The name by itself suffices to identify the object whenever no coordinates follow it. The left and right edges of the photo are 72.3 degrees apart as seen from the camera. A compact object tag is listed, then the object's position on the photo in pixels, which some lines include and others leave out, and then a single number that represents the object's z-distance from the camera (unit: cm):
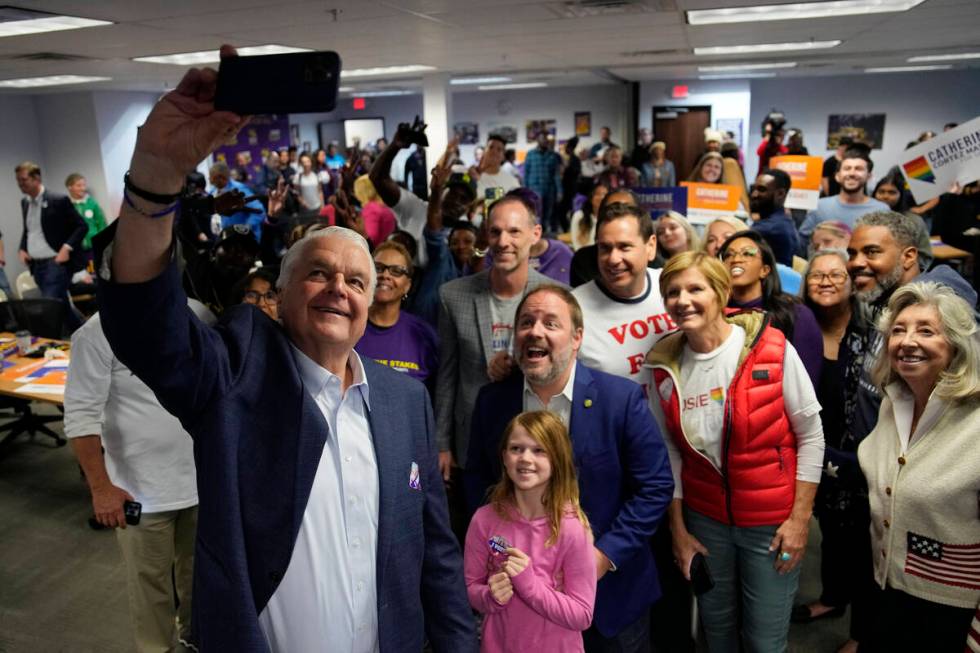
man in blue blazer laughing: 212
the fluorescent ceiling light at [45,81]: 855
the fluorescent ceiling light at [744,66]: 1127
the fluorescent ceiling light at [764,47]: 827
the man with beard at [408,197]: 425
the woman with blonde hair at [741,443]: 228
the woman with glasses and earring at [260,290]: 297
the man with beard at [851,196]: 519
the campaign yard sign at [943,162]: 378
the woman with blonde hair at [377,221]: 516
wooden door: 1602
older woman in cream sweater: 194
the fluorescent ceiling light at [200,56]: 664
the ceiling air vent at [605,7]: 482
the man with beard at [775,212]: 453
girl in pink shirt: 194
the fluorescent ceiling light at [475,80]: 1238
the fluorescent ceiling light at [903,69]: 1319
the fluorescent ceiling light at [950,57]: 1028
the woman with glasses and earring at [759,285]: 283
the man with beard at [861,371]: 264
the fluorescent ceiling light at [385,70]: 952
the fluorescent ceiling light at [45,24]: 450
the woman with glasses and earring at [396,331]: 302
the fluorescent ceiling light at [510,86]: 1510
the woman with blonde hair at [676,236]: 399
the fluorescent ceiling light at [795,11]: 546
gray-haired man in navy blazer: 101
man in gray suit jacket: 280
